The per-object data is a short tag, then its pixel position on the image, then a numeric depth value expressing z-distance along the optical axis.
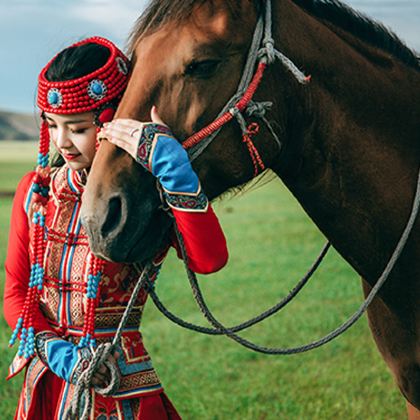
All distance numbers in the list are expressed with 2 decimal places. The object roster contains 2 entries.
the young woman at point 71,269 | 2.04
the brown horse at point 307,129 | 1.91
